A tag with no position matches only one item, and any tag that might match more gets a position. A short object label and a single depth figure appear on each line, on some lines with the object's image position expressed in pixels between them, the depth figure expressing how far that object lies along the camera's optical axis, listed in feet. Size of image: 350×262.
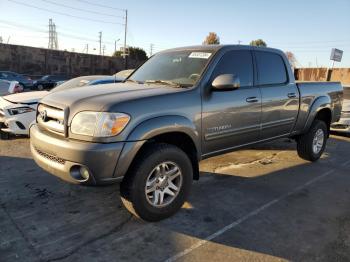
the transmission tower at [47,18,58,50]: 306.55
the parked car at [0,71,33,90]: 82.49
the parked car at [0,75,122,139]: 22.57
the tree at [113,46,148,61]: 170.50
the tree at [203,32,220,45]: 211.33
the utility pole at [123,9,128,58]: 177.68
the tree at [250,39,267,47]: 188.89
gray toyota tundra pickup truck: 10.55
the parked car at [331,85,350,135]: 28.50
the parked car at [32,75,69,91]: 90.44
